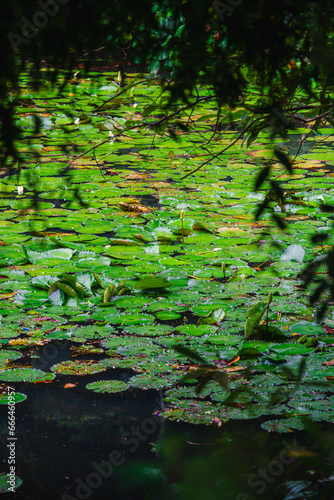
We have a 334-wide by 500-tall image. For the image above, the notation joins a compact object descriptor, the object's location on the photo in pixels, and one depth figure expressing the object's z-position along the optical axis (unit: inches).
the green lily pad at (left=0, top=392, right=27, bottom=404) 155.2
